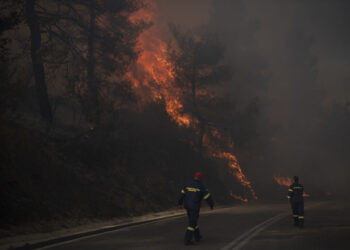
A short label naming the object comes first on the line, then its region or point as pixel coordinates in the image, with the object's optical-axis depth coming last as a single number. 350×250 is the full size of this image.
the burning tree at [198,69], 31.98
